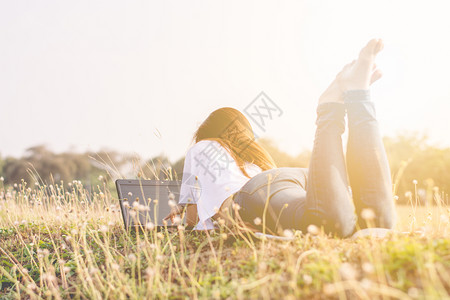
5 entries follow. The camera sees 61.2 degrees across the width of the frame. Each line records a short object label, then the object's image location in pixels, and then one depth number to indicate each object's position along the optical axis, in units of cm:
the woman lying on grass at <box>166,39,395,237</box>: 266
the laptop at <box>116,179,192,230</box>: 407
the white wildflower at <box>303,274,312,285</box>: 203
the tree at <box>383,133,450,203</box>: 2166
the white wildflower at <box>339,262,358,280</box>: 169
